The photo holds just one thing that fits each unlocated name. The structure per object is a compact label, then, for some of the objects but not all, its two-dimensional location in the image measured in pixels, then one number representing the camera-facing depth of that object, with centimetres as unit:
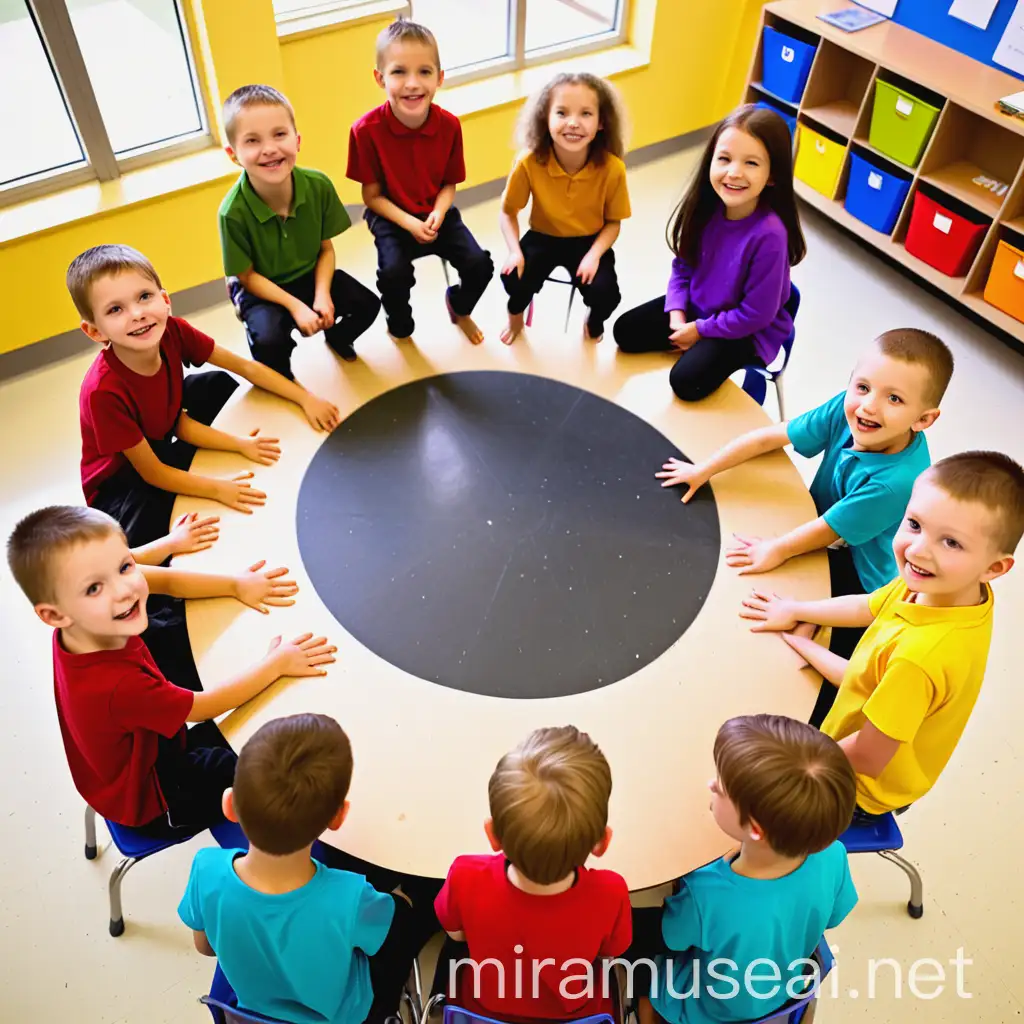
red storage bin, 384
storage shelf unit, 373
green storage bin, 383
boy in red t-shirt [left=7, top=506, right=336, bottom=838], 176
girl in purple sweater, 271
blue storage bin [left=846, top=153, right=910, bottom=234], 408
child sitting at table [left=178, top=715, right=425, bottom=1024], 156
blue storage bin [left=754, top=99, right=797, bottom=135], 451
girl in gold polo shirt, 291
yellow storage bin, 430
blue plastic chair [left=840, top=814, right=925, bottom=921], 199
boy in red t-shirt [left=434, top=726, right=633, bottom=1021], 151
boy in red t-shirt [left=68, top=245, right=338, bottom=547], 230
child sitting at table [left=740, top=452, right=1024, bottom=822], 178
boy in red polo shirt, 290
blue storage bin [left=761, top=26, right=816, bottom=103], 425
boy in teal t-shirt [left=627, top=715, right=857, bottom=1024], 157
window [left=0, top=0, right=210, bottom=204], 337
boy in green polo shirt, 266
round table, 183
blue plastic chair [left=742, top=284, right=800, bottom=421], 302
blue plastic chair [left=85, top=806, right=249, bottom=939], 193
